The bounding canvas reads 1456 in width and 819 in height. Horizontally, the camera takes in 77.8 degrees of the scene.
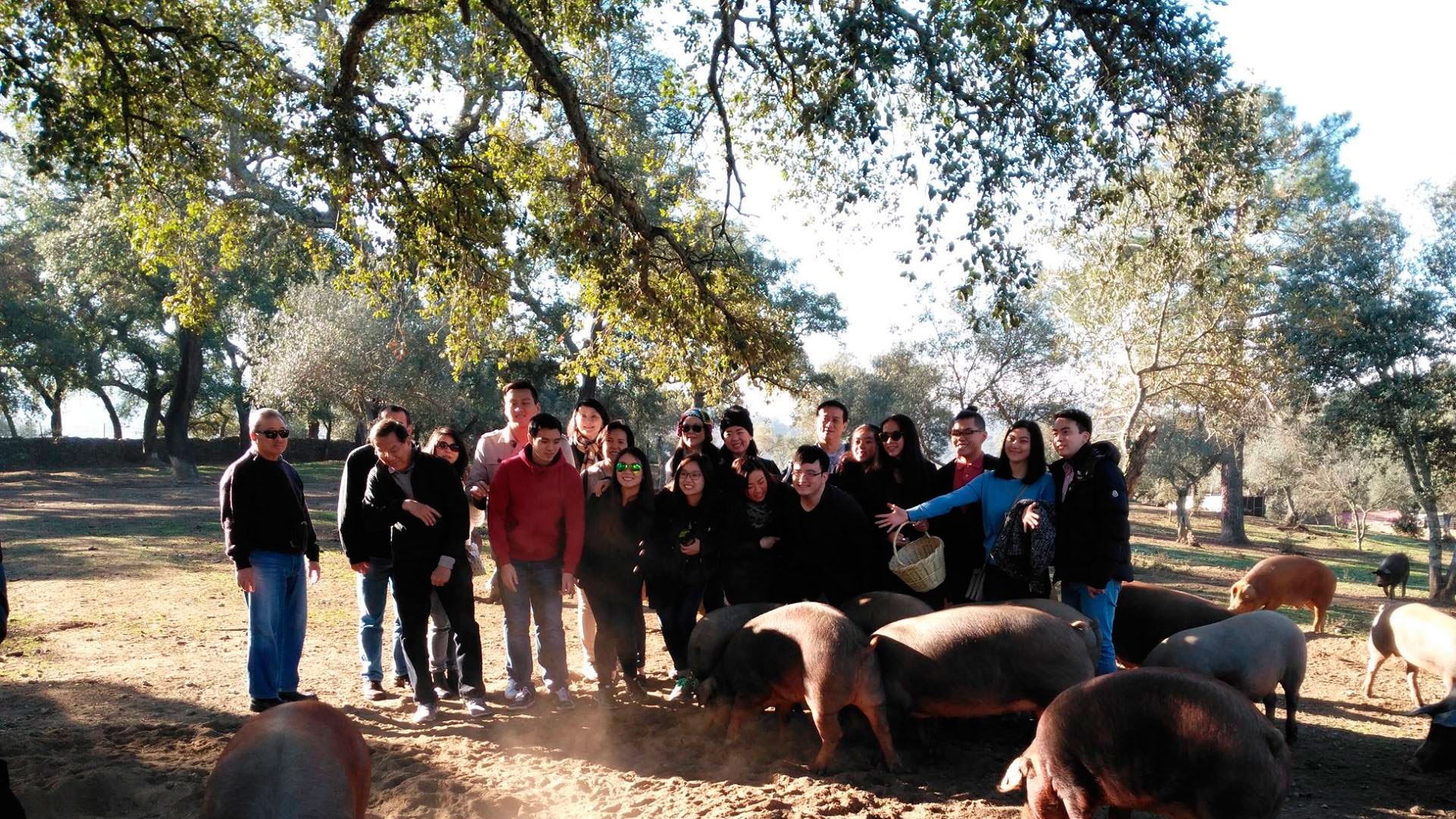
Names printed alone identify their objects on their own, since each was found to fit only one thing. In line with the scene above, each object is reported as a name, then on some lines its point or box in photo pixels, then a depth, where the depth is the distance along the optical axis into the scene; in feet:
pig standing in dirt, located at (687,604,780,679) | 20.06
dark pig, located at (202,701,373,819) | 10.73
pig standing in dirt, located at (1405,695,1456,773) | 17.34
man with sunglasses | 19.79
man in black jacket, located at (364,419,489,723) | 20.12
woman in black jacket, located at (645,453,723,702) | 22.03
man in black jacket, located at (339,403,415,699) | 20.93
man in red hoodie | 20.68
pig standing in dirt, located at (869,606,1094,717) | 16.40
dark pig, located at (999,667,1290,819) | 12.18
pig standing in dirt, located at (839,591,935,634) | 19.75
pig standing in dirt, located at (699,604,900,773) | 16.97
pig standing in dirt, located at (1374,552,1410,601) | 48.39
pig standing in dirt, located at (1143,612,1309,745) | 18.53
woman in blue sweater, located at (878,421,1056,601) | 20.03
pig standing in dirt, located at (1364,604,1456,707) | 19.98
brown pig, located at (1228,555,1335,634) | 33.24
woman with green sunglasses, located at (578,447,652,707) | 22.07
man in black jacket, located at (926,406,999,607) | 21.43
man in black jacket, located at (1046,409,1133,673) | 18.60
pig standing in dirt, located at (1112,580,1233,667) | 22.34
